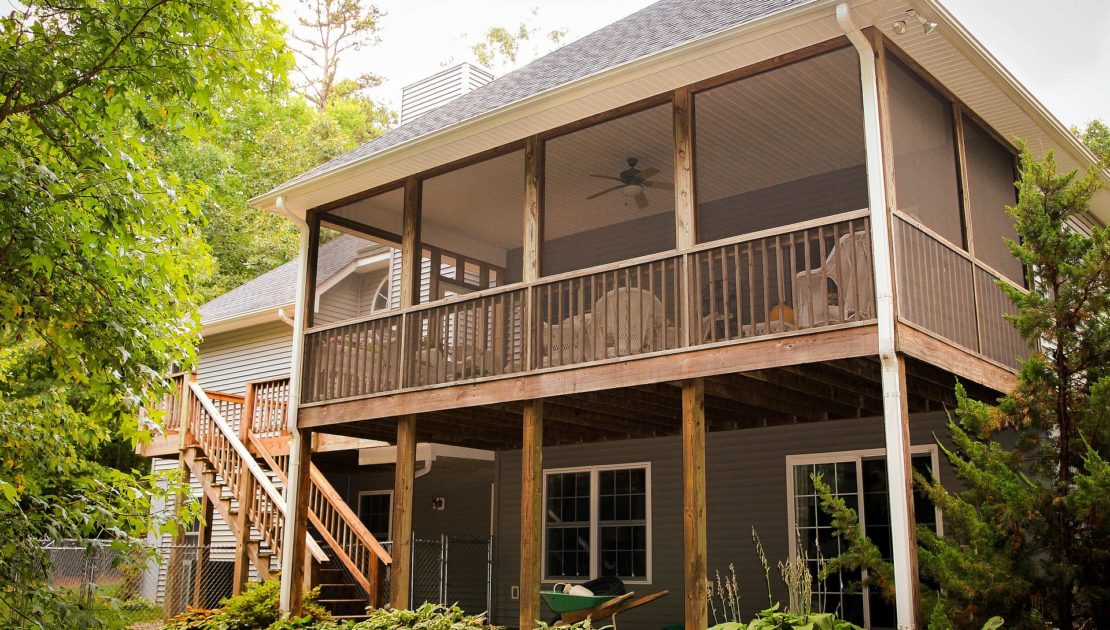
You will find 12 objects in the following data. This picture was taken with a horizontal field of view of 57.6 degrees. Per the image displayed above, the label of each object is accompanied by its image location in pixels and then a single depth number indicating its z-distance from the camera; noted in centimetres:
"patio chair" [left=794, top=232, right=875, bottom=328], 815
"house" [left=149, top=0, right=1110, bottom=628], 845
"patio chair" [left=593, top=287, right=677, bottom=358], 935
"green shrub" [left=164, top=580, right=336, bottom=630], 1209
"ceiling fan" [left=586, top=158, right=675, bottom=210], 1204
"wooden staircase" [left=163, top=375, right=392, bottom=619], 1331
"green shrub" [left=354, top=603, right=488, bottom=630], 973
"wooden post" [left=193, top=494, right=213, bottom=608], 1495
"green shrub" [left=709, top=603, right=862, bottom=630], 794
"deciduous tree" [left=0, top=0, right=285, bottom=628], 719
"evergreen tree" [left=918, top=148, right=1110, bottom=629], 738
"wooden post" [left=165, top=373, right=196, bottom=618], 1523
